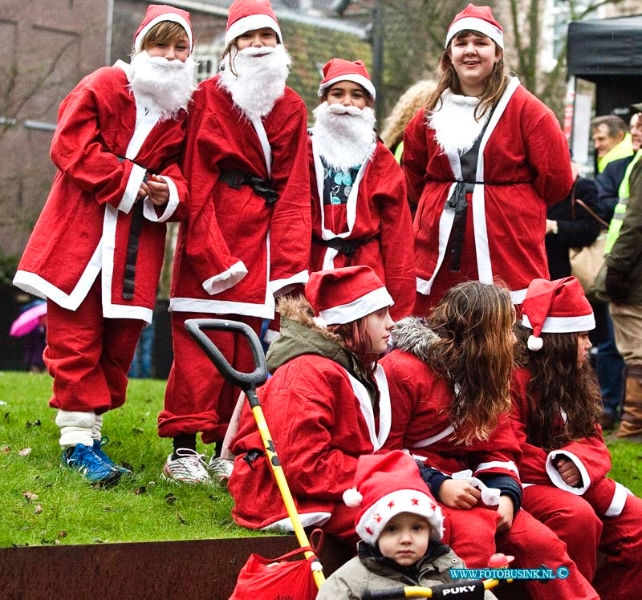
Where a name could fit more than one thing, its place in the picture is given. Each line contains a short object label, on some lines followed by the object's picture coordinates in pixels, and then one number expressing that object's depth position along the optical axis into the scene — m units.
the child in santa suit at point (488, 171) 6.57
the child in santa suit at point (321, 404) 4.82
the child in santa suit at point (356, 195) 6.46
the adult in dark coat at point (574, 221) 9.31
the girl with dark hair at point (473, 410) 5.06
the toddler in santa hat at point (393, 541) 4.18
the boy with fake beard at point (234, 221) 6.02
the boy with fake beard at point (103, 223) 5.80
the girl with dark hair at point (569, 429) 5.57
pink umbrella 14.98
